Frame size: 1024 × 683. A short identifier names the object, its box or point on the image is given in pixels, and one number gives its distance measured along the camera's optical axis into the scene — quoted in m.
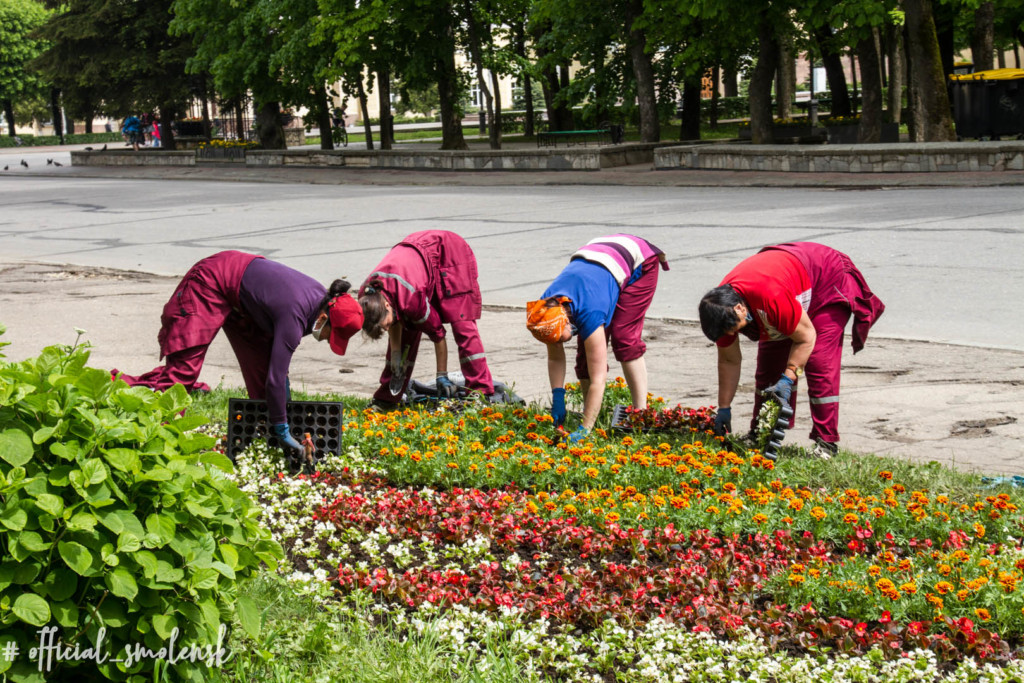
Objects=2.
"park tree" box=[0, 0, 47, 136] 69.62
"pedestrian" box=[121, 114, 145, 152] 41.69
